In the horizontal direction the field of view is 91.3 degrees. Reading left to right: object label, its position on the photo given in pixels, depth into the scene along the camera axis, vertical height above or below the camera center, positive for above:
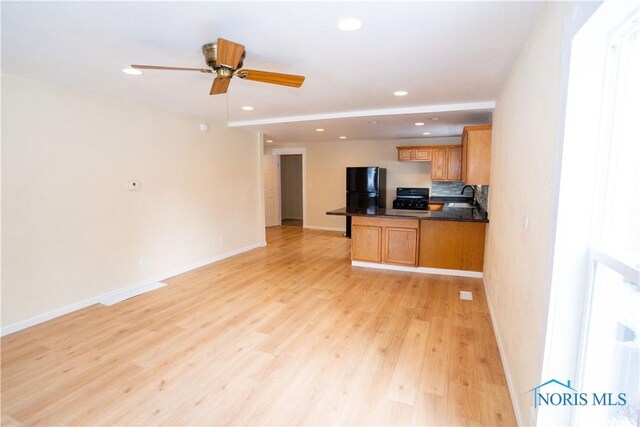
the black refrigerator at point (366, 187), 6.98 -0.18
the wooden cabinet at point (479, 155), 3.90 +0.30
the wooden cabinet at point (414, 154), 6.14 +0.51
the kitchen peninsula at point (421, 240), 4.38 -0.90
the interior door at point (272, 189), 8.44 -0.28
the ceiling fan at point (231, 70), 2.04 +0.76
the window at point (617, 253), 1.06 -0.26
